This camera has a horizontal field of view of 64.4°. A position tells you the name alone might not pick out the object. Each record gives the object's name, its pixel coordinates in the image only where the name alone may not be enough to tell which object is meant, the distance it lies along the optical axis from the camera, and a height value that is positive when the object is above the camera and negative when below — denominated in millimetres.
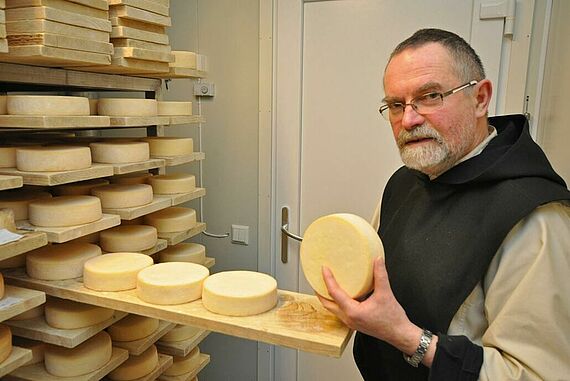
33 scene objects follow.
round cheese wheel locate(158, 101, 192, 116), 1565 +31
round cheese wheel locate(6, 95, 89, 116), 1162 +26
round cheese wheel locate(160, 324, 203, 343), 1649 -790
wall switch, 2342 -595
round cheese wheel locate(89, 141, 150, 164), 1343 -106
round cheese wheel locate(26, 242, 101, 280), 1225 -394
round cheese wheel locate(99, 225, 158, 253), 1396 -379
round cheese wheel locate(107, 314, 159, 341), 1465 -682
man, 930 -286
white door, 1941 +78
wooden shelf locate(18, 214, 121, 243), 1135 -292
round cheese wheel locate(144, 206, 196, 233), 1581 -359
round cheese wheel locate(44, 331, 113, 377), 1280 -688
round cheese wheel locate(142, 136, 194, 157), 1547 -98
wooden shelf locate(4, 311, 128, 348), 1209 -585
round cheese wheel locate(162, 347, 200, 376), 1683 -923
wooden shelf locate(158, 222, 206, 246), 1565 -413
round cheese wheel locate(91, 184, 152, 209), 1363 -238
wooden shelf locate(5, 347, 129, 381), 1282 -737
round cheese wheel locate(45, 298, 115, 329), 1238 -543
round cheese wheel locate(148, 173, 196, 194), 1562 -230
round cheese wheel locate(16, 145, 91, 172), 1161 -111
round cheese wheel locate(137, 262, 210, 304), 1087 -403
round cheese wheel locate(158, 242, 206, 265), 1612 -490
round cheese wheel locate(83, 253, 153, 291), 1162 -403
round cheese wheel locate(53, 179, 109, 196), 1401 -226
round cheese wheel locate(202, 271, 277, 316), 1044 -409
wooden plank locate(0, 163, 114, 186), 1132 -153
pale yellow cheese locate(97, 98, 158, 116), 1370 +28
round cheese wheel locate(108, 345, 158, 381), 1486 -822
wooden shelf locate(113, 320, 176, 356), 1454 -730
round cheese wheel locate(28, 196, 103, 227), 1181 -251
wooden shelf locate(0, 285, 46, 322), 1039 -436
